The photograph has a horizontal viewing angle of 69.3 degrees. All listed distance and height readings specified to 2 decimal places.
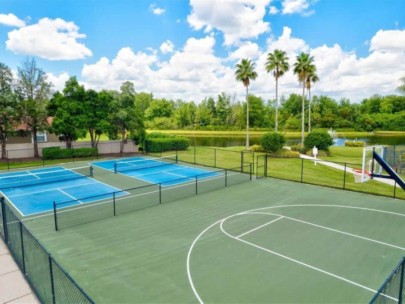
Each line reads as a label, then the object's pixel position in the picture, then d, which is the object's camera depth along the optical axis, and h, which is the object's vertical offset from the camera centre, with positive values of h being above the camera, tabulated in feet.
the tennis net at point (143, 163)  87.79 -11.05
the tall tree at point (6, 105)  92.32 +7.88
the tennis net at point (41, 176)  68.74 -12.11
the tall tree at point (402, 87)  113.00 +16.37
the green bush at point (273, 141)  111.17 -4.46
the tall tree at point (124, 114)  110.32 +5.72
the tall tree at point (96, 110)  105.70 +7.17
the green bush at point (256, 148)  121.41 -7.96
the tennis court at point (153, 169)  75.12 -11.67
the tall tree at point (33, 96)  98.17 +11.60
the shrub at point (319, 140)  112.37 -4.14
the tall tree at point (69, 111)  100.09 +6.31
